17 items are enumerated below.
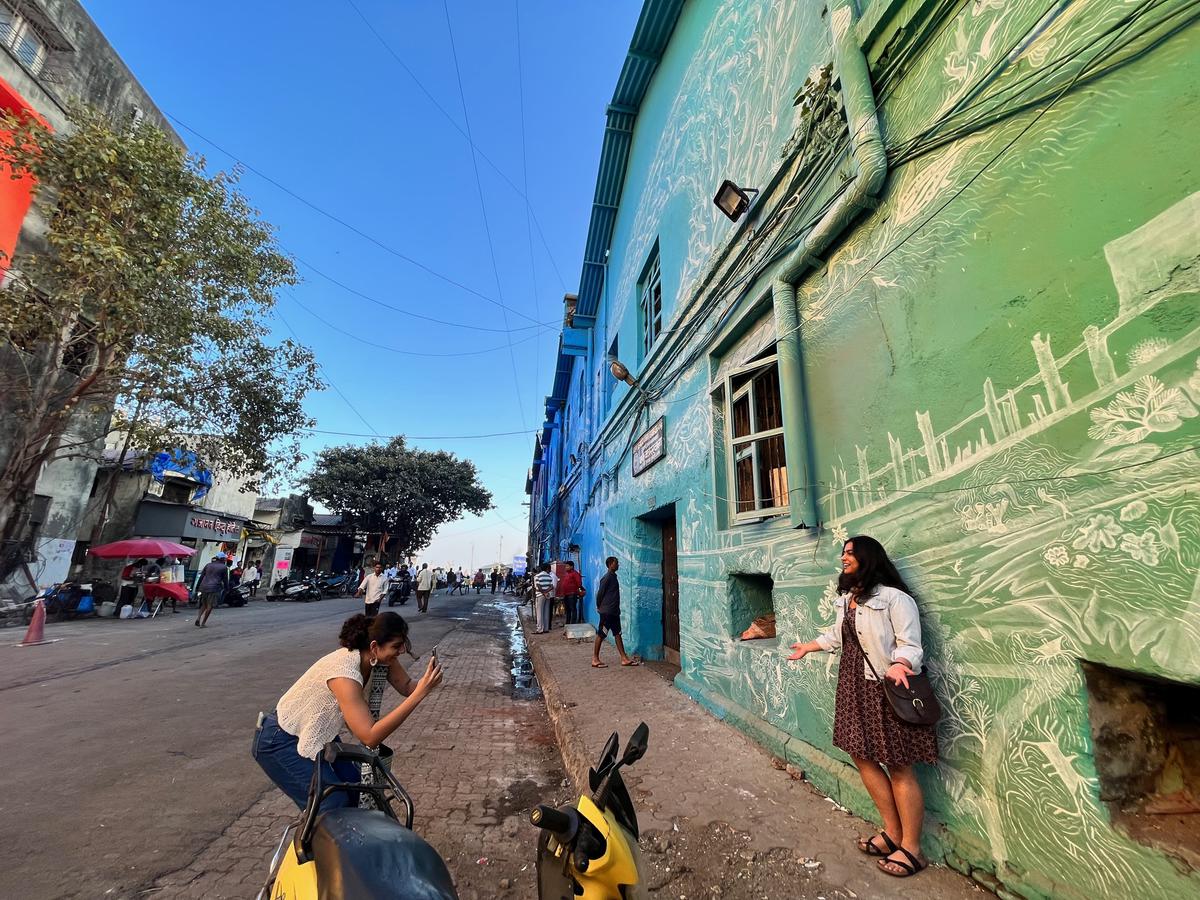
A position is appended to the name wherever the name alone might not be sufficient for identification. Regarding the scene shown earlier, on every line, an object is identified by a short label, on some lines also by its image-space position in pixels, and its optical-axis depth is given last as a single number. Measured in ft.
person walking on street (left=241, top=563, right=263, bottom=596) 75.66
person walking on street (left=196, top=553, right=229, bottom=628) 41.29
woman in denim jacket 7.77
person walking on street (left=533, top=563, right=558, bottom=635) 39.55
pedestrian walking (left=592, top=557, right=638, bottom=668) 23.81
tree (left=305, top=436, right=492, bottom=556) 95.61
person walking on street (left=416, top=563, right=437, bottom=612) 56.29
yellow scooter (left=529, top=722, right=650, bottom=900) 4.47
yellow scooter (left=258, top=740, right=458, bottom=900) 4.10
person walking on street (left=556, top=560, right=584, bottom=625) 34.14
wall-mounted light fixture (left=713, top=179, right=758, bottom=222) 15.55
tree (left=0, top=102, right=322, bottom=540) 32.73
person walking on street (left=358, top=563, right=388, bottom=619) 34.63
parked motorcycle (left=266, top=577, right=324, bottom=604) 72.43
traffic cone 29.91
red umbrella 46.37
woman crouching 7.25
